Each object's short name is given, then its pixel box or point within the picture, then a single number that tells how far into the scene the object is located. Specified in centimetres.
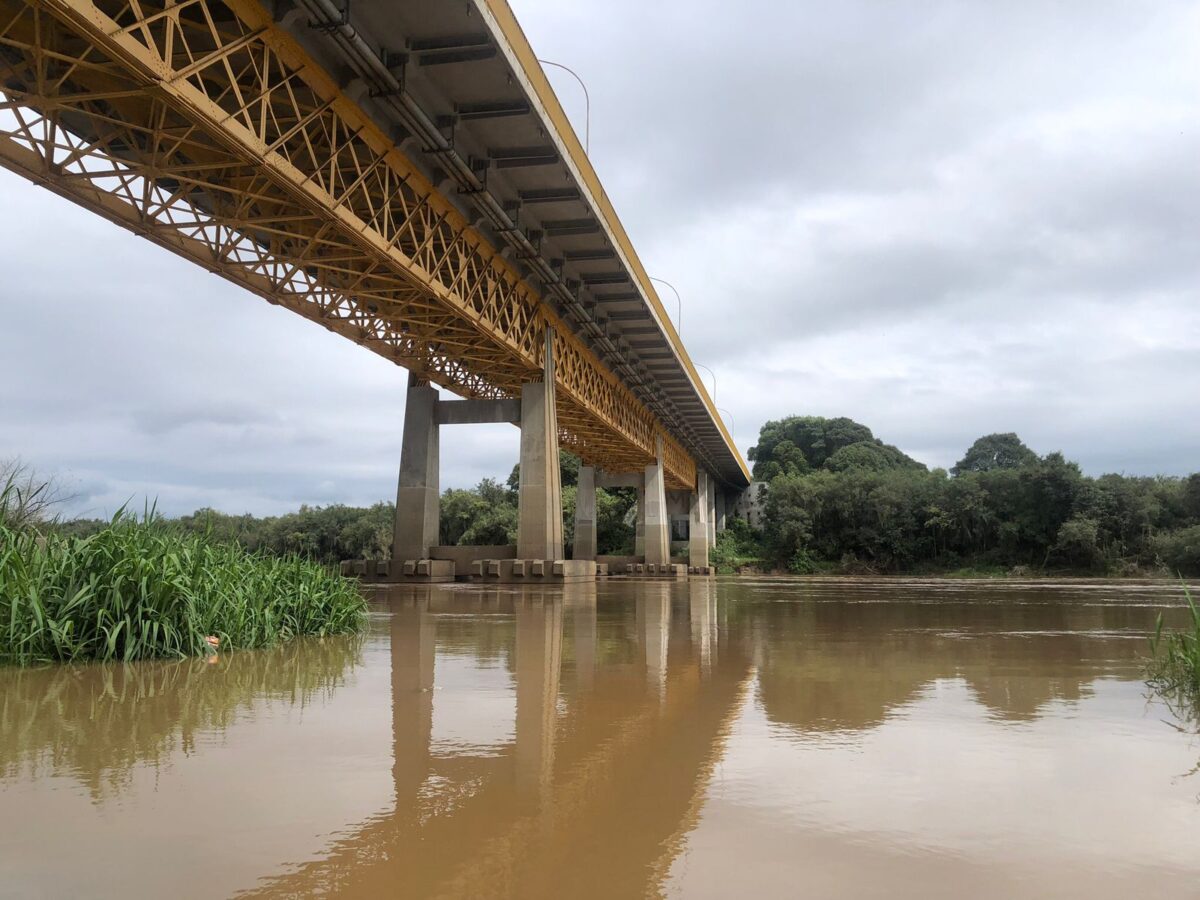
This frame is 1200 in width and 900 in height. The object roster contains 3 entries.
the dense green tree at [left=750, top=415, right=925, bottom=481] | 8450
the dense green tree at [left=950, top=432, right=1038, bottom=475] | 10006
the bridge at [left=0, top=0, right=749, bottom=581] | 1147
